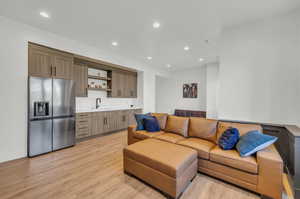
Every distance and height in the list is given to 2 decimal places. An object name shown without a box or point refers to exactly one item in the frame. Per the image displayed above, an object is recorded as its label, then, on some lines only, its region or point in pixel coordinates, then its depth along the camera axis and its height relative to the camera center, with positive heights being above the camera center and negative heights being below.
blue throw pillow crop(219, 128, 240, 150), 2.15 -0.67
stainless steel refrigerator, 2.88 -0.40
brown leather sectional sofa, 1.67 -0.85
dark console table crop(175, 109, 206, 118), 6.32 -0.73
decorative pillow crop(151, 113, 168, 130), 3.40 -0.54
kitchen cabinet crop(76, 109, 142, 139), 3.93 -0.82
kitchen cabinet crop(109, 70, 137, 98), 5.09 +0.58
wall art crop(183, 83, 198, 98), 6.80 +0.46
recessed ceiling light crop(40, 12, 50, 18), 2.51 +1.62
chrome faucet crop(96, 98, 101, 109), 4.77 -0.14
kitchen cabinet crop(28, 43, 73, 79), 2.97 +0.86
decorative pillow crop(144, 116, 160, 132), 3.24 -0.65
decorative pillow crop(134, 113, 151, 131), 3.39 -0.62
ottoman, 1.69 -0.95
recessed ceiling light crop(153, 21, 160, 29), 2.81 +1.62
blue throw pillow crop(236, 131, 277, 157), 1.85 -0.64
